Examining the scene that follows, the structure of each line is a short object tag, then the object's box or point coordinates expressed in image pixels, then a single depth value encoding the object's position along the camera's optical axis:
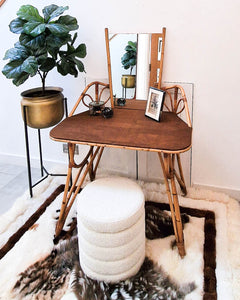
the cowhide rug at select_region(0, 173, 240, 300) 1.45
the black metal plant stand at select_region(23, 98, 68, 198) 2.03
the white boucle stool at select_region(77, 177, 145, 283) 1.40
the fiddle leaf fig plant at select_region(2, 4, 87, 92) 1.81
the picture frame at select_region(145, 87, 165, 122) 1.83
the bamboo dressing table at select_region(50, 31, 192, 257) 1.55
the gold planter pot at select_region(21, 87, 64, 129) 2.00
